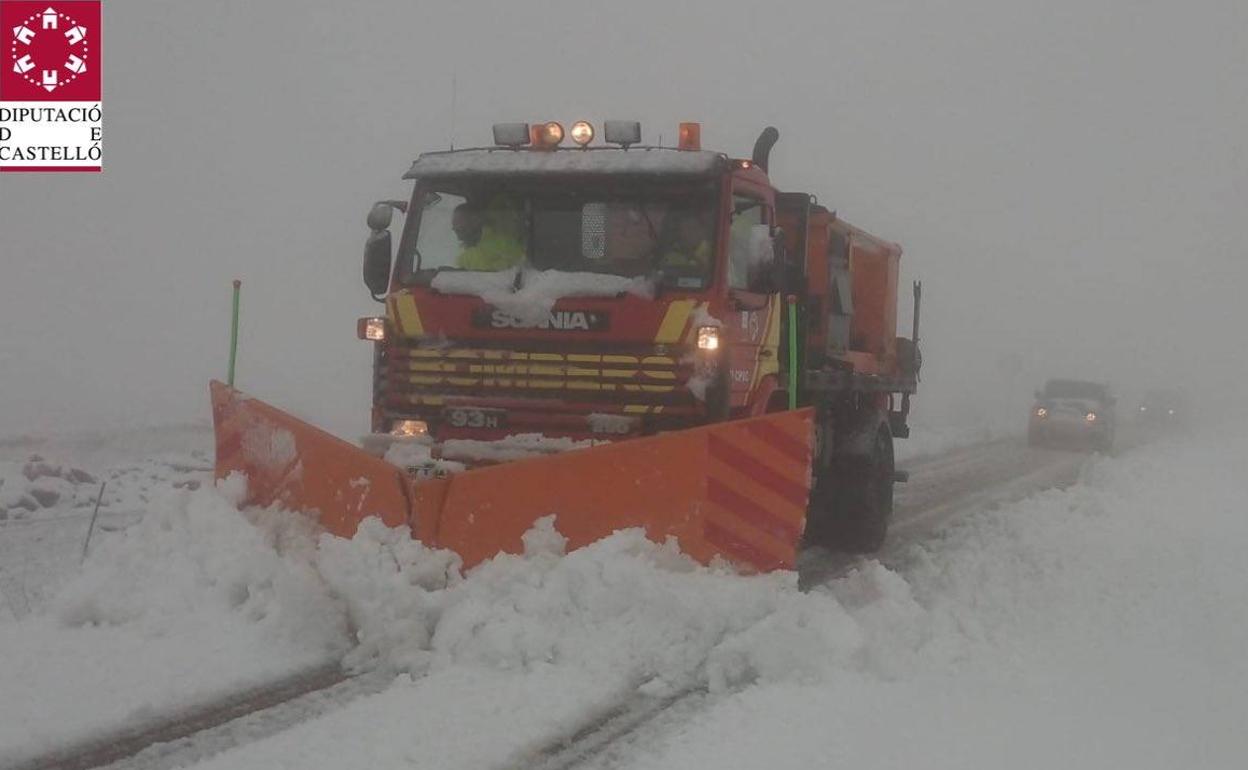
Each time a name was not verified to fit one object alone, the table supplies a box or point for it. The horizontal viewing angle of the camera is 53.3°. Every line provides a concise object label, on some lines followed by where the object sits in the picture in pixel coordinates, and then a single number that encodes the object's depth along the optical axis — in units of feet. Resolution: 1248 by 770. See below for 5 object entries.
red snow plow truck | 21.15
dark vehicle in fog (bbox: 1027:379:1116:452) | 96.43
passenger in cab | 25.02
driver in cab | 26.16
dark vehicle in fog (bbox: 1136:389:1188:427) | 167.84
